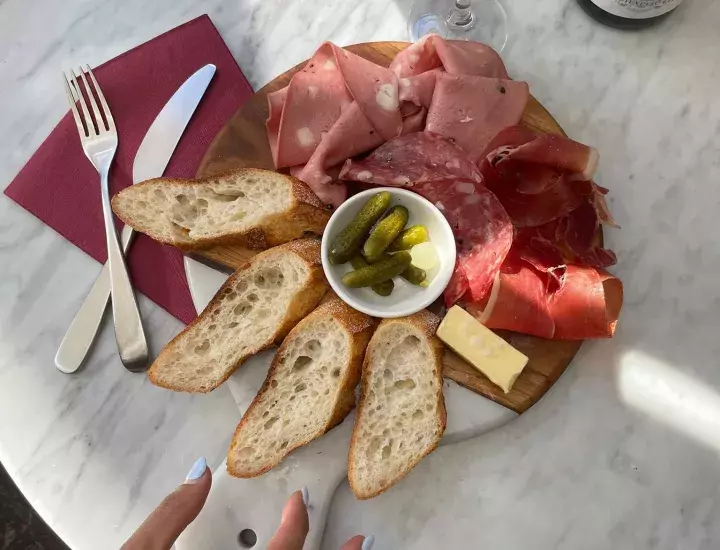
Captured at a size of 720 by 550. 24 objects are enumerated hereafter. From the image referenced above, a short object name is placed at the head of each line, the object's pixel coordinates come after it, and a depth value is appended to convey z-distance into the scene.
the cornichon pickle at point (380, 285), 0.34
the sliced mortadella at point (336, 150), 0.35
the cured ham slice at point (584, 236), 0.35
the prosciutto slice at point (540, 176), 0.34
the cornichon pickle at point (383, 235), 0.33
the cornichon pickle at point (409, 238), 0.34
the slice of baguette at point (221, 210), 0.34
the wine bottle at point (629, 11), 0.38
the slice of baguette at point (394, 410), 0.32
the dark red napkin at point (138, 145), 0.37
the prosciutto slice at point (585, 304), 0.33
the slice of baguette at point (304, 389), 0.32
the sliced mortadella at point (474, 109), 0.35
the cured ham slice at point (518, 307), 0.33
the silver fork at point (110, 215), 0.36
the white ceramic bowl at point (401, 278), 0.33
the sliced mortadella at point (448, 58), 0.36
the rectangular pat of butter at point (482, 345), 0.33
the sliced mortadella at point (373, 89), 0.35
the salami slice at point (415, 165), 0.34
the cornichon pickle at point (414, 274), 0.33
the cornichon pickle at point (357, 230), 0.33
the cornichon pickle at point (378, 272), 0.33
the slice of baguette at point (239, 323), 0.33
